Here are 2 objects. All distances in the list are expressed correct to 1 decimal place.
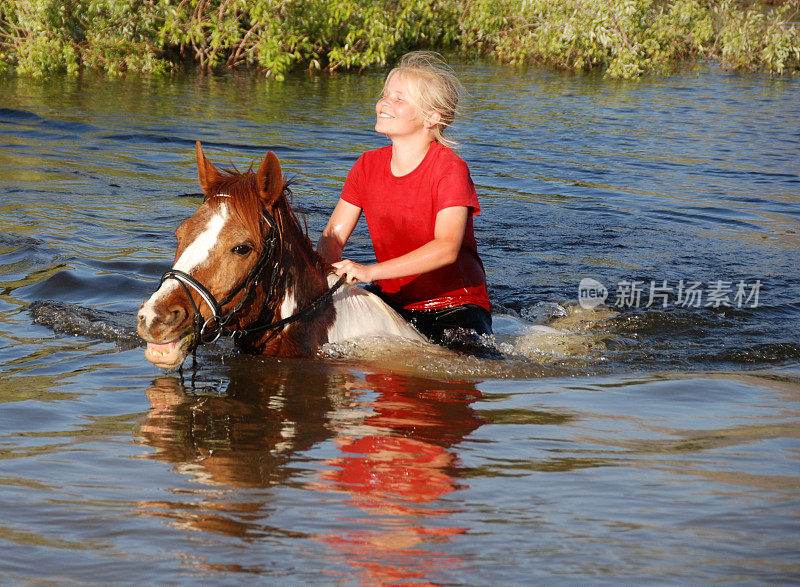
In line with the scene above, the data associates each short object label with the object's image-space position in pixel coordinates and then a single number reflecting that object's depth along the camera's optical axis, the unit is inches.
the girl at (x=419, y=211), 362.3
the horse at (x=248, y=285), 295.4
